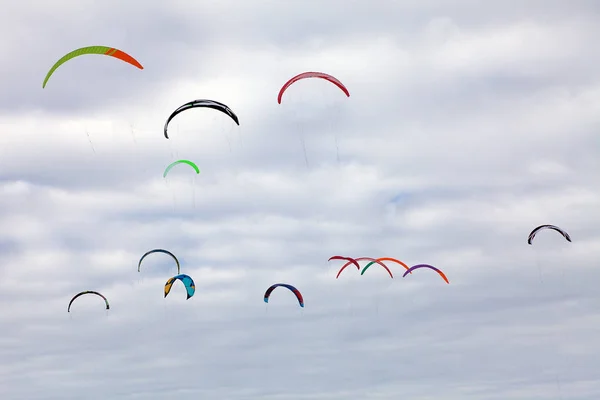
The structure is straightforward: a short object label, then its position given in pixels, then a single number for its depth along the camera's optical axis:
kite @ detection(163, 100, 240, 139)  74.19
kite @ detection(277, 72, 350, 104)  76.19
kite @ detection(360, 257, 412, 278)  99.12
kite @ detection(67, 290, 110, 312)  101.74
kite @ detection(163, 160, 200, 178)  82.75
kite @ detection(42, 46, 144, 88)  69.69
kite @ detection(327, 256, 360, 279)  98.07
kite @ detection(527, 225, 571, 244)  94.93
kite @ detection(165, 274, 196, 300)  99.73
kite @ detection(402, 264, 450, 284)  95.99
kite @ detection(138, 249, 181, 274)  97.94
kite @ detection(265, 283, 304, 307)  98.50
